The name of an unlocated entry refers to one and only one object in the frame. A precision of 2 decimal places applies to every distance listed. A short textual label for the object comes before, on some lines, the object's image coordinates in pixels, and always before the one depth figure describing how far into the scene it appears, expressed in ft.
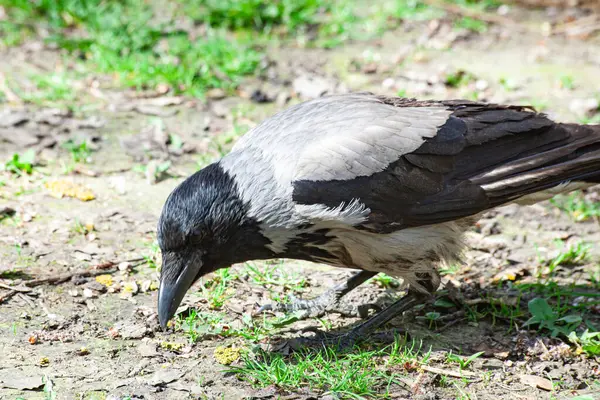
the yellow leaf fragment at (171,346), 31.30
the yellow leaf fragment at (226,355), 30.58
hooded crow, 30.48
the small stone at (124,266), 36.55
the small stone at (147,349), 30.68
